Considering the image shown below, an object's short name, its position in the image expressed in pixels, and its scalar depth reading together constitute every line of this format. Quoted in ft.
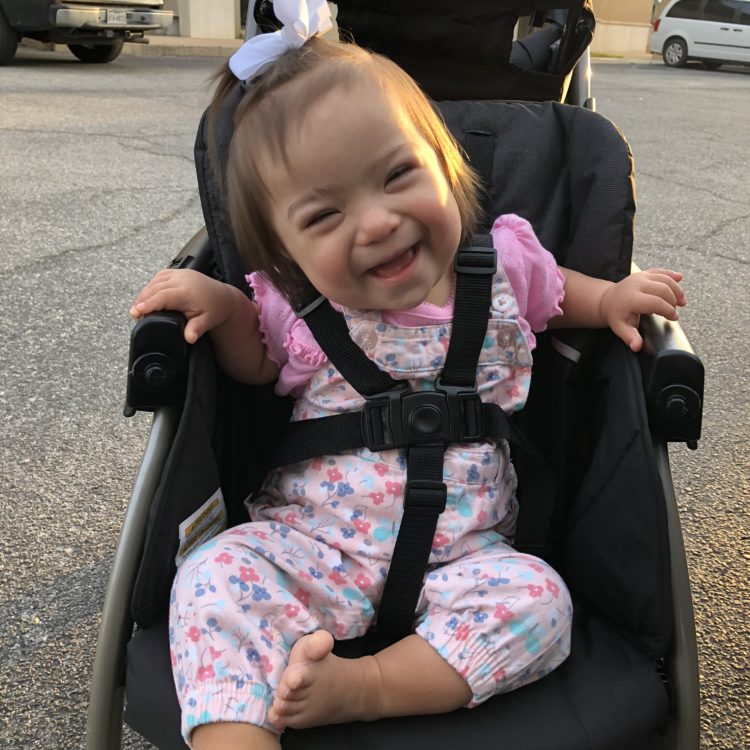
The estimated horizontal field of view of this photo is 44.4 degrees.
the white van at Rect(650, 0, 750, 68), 47.75
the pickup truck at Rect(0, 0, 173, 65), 26.45
